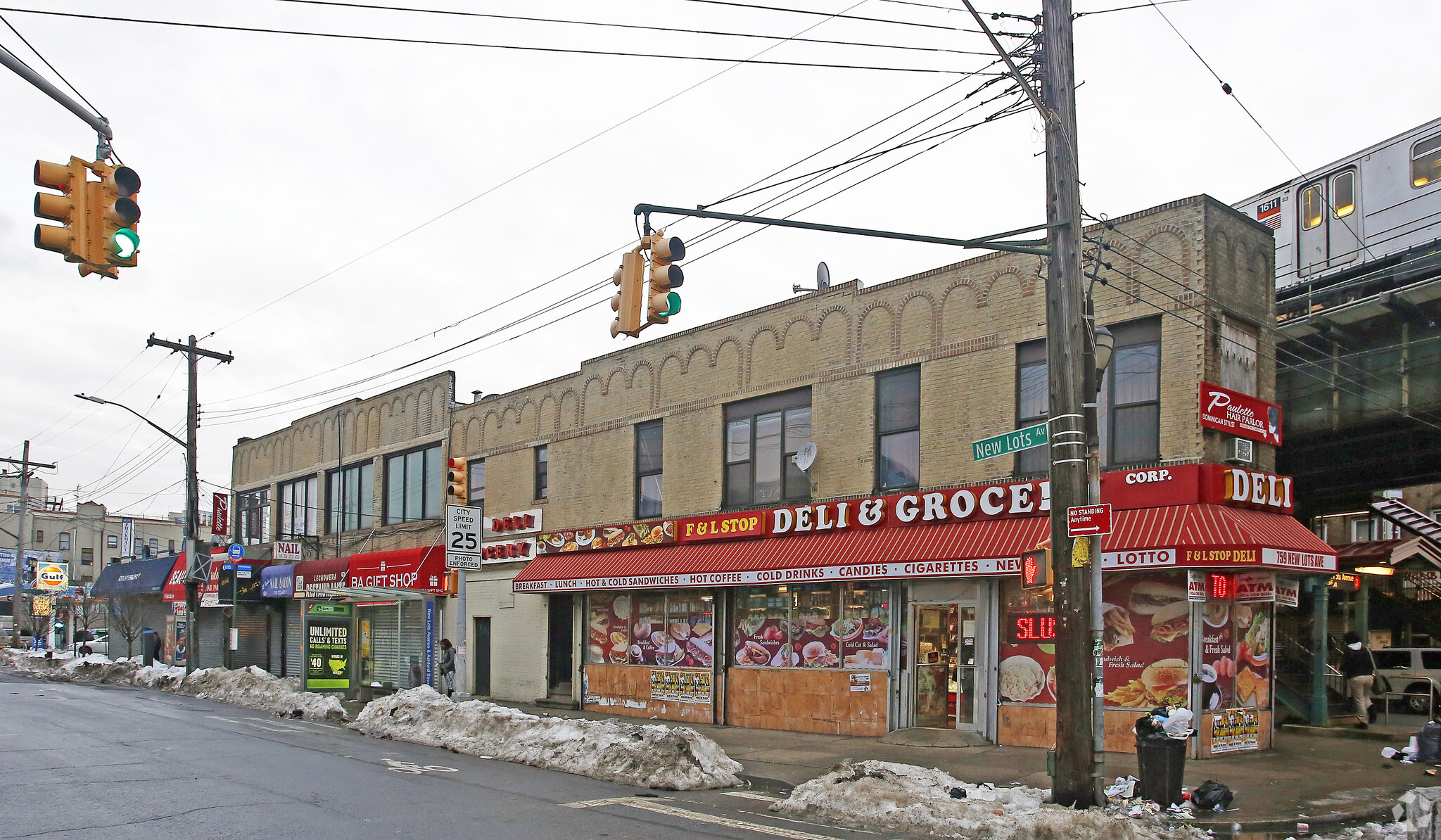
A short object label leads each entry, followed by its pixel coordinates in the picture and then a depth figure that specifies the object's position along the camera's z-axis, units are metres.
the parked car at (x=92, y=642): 43.66
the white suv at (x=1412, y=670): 20.73
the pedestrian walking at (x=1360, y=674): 17.84
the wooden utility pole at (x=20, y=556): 51.88
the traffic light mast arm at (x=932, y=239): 10.64
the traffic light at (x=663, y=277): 10.56
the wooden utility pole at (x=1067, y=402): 10.60
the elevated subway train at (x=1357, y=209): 21.09
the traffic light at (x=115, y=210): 8.92
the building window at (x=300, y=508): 35.62
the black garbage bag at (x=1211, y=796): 10.90
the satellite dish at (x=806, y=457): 19.30
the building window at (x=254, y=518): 39.12
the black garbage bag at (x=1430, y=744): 12.77
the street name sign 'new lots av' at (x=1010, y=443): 11.18
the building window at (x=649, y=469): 22.94
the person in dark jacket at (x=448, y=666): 25.13
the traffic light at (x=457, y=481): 19.66
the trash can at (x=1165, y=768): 10.91
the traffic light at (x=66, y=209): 8.65
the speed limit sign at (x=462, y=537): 19.19
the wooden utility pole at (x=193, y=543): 32.56
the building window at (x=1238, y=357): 14.99
